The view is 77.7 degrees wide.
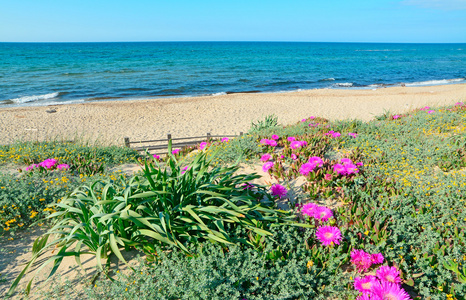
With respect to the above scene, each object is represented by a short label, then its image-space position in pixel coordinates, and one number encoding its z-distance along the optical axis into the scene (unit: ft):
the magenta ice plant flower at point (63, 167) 16.77
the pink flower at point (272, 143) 17.86
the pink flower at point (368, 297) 7.43
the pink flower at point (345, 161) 13.99
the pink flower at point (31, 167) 16.61
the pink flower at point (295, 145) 16.93
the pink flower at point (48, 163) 16.93
